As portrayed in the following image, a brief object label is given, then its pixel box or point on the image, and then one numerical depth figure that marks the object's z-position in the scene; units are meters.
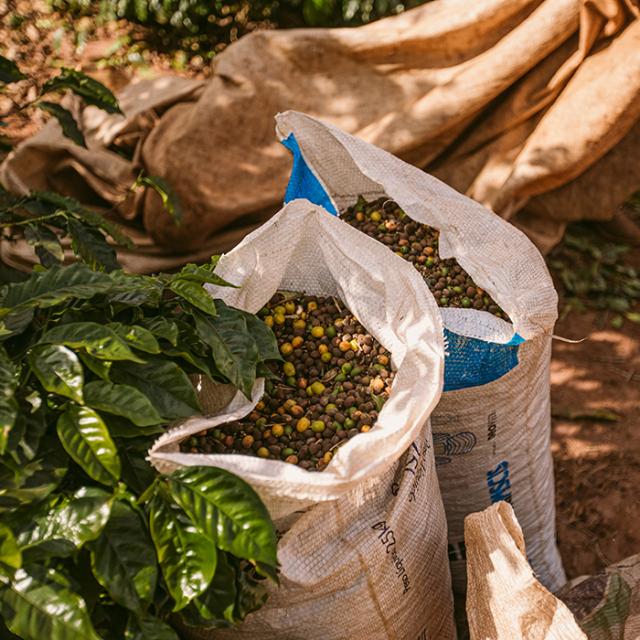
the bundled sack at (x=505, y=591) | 1.42
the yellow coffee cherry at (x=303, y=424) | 1.56
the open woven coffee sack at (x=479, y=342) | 1.80
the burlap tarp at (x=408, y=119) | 2.78
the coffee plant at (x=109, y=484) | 1.19
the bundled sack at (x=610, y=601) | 1.59
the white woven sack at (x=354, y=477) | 1.34
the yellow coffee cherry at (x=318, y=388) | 1.65
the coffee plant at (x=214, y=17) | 4.41
